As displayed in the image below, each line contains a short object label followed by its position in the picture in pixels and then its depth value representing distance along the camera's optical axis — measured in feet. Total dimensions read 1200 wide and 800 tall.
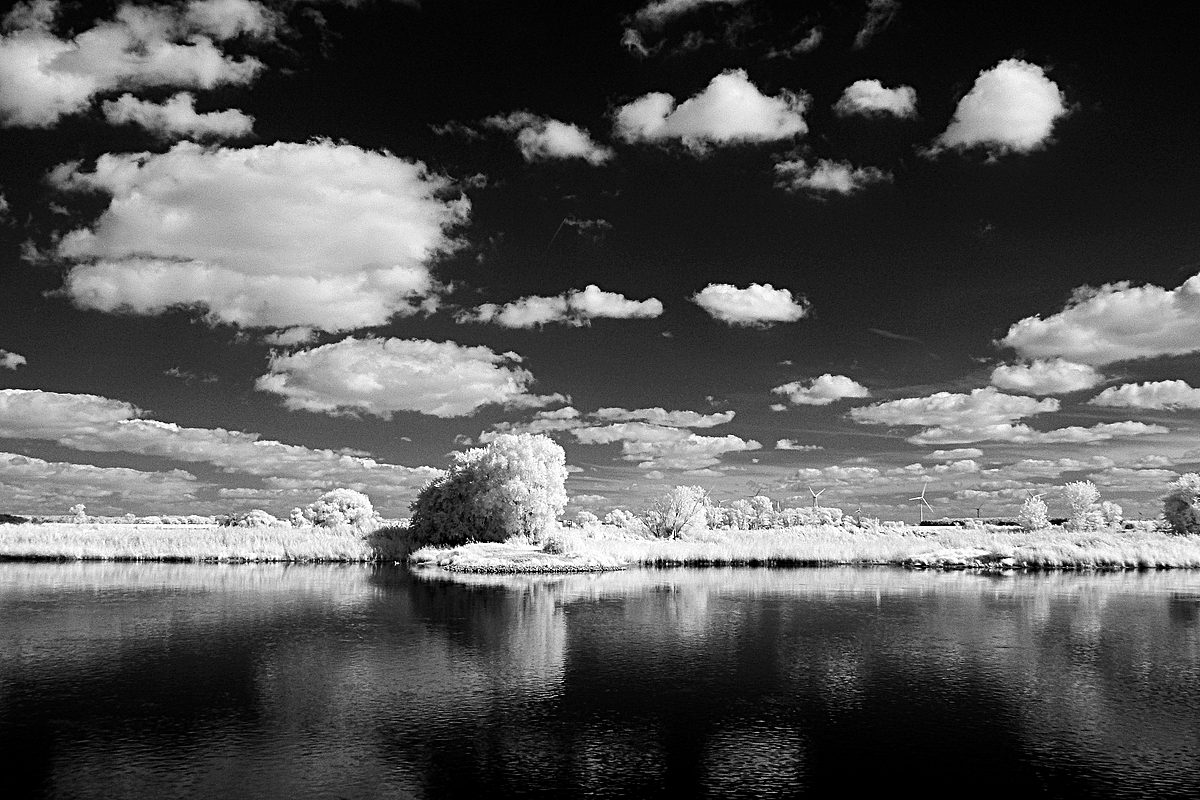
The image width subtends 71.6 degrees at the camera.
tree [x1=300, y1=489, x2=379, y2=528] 371.15
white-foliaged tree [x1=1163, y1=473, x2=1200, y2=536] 319.47
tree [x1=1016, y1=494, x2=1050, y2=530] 483.92
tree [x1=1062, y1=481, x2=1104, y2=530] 483.10
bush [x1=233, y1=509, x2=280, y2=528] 407.85
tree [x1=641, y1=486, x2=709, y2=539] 328.49
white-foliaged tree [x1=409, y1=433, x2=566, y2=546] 222.07
